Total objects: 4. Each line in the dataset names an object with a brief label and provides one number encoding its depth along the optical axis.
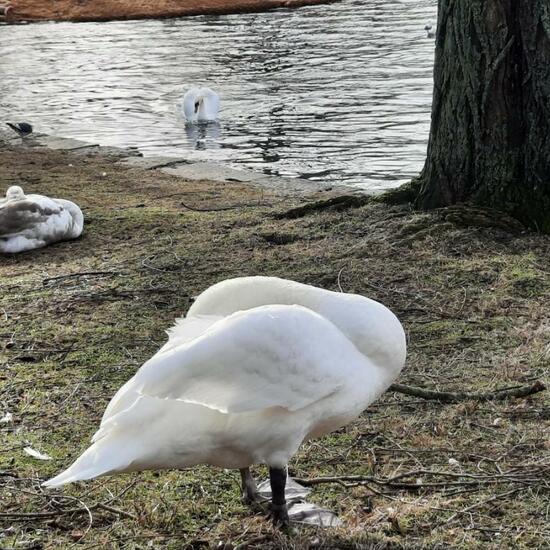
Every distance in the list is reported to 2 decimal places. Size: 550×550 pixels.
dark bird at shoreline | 12.66
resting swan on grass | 6.80
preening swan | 2.71
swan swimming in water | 13.69
